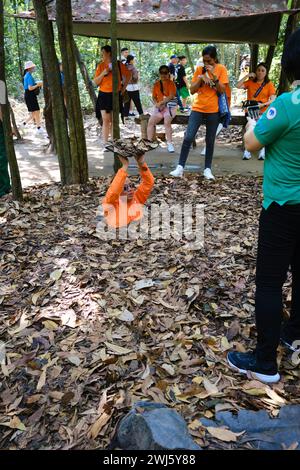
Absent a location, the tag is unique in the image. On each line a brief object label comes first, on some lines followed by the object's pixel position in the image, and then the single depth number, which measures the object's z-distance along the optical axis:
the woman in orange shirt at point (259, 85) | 6.83
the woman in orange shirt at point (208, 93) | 5.32
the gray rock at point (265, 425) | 1.83
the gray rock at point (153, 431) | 1.71
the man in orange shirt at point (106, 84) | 6.24
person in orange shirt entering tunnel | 3.76
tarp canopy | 5.79
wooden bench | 7.54
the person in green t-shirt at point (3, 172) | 4.90
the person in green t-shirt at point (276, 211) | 1.80
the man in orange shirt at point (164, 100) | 7.12
